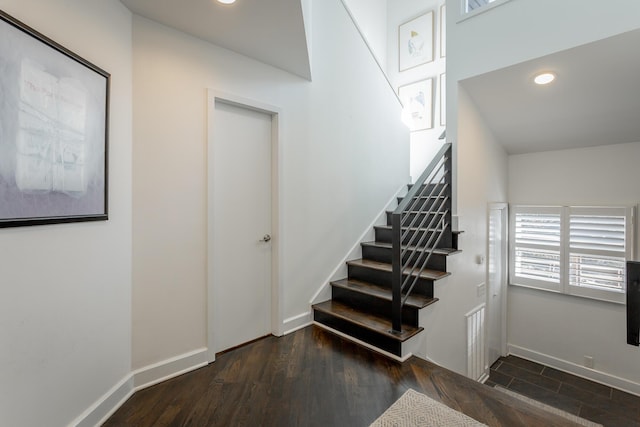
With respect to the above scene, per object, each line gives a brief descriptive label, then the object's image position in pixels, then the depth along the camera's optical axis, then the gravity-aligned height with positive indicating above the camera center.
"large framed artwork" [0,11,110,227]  1.18 +0.36
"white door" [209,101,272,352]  2.37 -0.11
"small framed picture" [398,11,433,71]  4.53 +2.69
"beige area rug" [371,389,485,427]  1.64 -1.16
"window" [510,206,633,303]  3.26 -0.42
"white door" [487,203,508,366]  3.57 -0.89
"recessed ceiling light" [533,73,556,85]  2.51 +1.16
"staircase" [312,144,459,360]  2.26 -0.72
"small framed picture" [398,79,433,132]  4.54 +1.70
